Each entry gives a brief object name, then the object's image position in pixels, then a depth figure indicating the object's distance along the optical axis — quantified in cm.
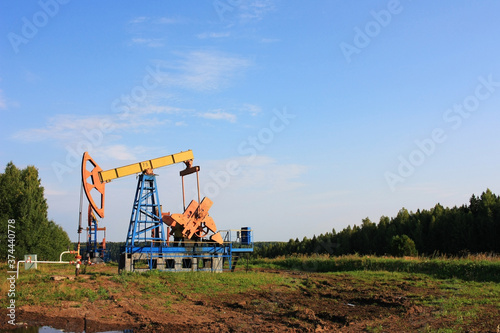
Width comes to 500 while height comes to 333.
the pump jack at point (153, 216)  1877
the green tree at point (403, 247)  2880
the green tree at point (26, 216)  3083
